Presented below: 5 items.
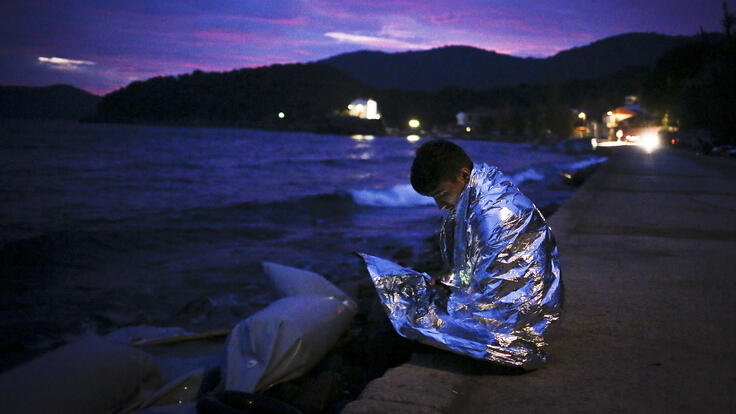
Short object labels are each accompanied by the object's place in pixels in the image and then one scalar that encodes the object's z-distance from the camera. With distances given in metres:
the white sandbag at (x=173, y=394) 3.10
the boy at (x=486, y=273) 2.69
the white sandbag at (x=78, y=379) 2.70
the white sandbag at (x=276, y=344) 3.19
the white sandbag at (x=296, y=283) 4.11
